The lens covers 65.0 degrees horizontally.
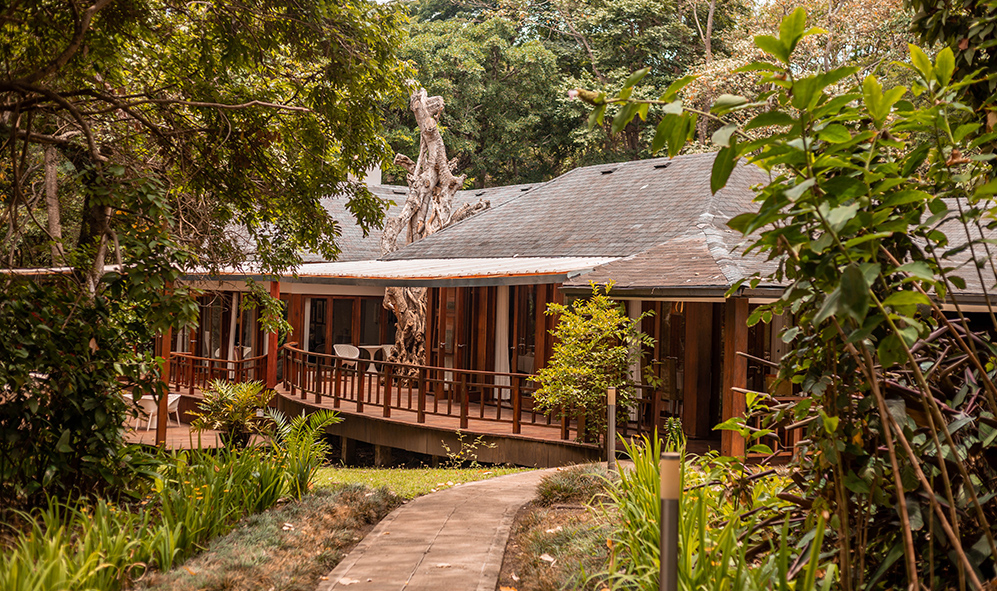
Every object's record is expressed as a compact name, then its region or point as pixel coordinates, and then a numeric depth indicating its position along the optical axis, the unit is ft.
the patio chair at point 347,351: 56.49
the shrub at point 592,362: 30.68
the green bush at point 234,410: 28.45
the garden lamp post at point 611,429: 21.43
